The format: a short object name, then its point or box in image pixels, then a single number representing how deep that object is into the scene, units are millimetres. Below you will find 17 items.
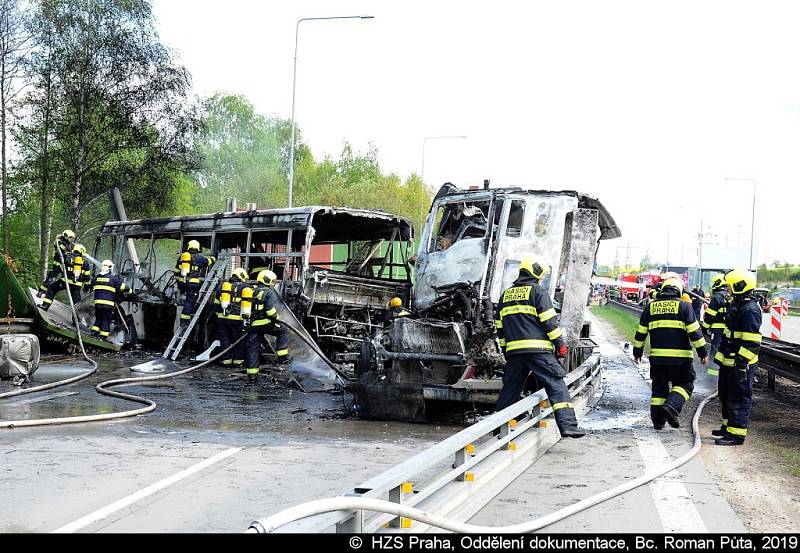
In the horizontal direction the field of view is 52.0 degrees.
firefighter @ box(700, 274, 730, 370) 9117
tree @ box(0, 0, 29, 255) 22984
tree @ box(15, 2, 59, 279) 24266
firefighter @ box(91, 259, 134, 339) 15008
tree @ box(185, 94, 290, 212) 49938
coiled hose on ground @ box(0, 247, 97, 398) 9619
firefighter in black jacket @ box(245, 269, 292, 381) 11828
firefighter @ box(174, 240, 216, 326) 14578
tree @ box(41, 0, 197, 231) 25766
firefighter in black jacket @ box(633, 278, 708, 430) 8039
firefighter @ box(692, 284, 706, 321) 21078
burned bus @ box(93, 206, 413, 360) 12844
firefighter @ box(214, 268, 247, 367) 13125
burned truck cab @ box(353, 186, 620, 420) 8703
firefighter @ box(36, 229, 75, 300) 15773
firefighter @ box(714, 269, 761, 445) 7691
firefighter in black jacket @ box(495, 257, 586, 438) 7258
